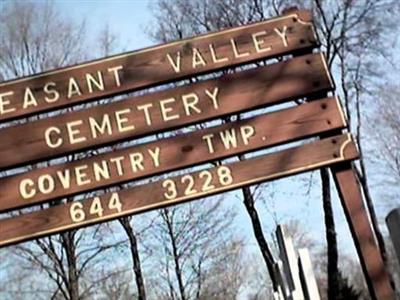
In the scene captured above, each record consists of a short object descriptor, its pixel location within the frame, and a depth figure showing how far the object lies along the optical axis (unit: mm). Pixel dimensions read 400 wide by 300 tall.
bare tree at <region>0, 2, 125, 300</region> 20656
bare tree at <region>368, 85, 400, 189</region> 31159
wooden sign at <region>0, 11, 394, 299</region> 5051
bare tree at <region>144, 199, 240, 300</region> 26719
